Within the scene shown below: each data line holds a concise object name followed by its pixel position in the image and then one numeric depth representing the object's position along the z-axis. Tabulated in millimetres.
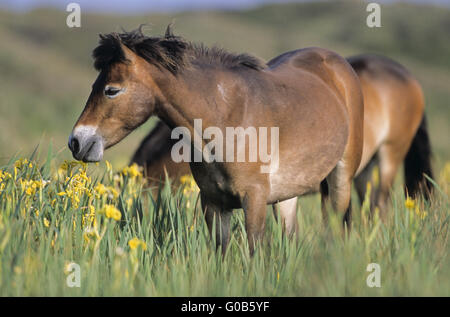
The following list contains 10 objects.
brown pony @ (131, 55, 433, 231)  14312
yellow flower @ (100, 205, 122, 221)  6633
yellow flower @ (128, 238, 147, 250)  6301
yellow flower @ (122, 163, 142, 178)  9398
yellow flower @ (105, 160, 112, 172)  9158
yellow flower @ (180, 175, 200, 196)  10133
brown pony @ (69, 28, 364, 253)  7414
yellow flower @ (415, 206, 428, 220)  8346
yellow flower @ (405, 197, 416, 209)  7187
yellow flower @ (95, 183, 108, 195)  7513
